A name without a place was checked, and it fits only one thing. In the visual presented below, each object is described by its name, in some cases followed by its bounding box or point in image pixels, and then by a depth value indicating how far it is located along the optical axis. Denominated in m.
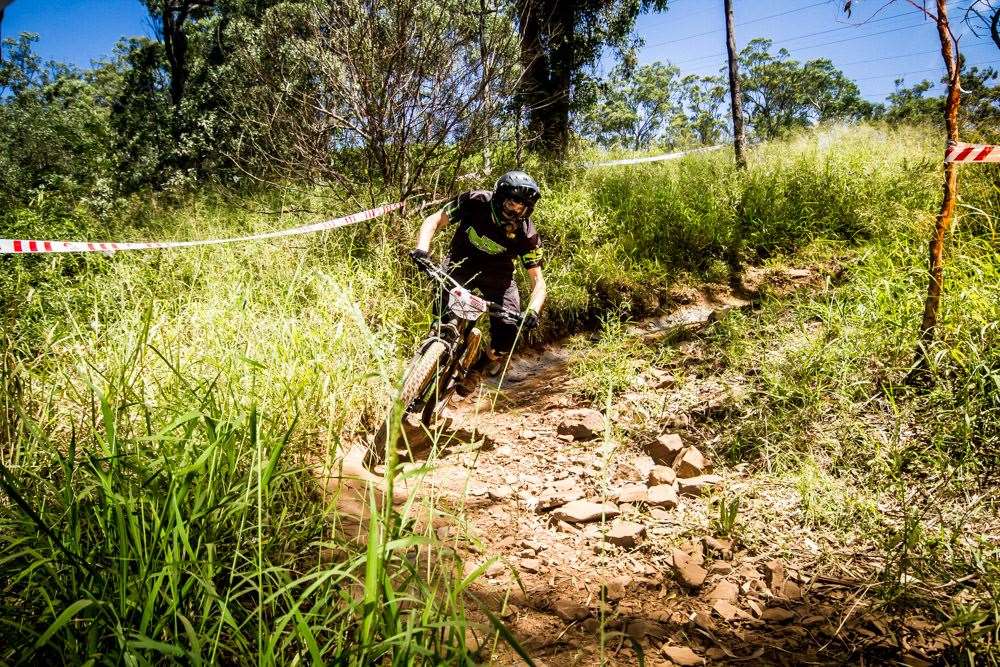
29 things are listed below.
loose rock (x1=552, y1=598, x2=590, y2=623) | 1.72
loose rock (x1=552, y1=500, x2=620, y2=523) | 2.29
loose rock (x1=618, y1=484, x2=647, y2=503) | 2.41
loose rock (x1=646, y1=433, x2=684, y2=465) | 2.79
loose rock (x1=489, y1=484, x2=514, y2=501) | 2.57
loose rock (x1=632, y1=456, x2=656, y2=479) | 2.67
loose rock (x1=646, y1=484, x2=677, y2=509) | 2.36
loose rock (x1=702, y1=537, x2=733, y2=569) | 2.03
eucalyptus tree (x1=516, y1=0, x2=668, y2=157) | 9.08
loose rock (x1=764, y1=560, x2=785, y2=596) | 1.86
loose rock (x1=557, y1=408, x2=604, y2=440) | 3.22
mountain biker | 3.72
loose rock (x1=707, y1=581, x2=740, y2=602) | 1.82
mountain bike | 3.03
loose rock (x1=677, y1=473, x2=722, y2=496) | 2.48
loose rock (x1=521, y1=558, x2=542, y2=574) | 1.97
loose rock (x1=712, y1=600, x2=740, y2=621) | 1.73
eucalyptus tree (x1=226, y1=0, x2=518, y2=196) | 4.68
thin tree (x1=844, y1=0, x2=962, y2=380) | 2.57
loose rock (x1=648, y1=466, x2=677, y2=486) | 2.55
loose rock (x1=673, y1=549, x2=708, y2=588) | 1.88
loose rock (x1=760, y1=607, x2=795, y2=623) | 1.73
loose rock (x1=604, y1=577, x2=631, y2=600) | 1.84
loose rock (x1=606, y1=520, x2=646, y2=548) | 2.11
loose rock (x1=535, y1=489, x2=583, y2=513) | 2.45
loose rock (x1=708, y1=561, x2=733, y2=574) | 1.96
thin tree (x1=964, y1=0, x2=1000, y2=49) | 2.52
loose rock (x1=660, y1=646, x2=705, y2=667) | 1.55
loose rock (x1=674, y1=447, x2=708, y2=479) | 2.63
